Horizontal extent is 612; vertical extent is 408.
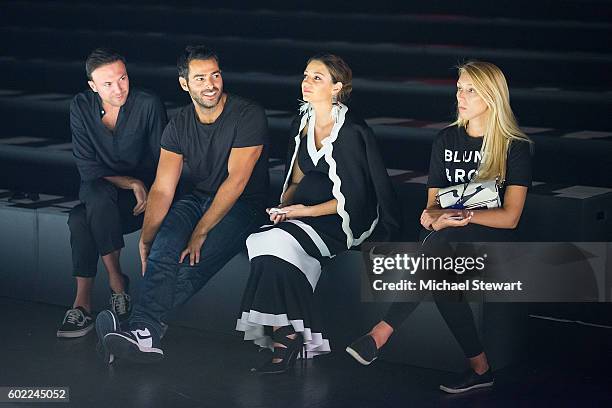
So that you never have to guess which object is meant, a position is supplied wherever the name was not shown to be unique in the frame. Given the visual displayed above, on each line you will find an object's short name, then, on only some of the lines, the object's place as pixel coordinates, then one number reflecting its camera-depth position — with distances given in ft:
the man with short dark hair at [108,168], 28.89
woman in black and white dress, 26.13
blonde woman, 25.14
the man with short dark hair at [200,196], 27.05
